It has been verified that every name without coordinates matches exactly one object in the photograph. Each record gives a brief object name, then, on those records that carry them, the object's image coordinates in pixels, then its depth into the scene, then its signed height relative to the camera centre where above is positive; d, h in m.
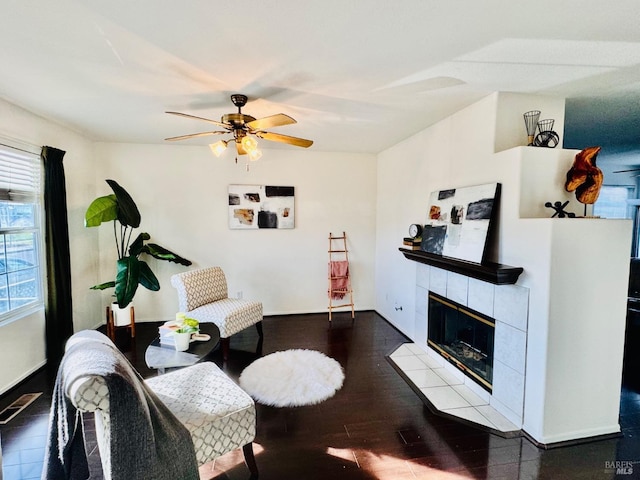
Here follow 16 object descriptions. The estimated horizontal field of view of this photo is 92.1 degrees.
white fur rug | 2.65 -1.50
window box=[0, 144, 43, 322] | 2.83 -0.14
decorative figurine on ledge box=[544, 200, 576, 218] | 2.27 +0.09
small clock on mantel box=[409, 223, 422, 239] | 3.61 -0.11
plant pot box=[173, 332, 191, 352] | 2.51 -0.98
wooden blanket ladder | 4.88 -0.84
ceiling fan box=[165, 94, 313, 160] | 2.43 +0.78
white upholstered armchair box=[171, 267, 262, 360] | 3.37 -1.01
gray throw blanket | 1.25 -0.95
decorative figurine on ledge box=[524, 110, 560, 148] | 2.42 +0.73
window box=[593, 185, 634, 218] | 6.23 +0.44
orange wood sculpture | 2.24 +0.34
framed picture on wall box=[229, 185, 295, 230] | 4.63 +0.21
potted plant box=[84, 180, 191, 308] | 3.57 -0.35
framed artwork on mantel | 2.55 +0.01
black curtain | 3.18 -0.39
